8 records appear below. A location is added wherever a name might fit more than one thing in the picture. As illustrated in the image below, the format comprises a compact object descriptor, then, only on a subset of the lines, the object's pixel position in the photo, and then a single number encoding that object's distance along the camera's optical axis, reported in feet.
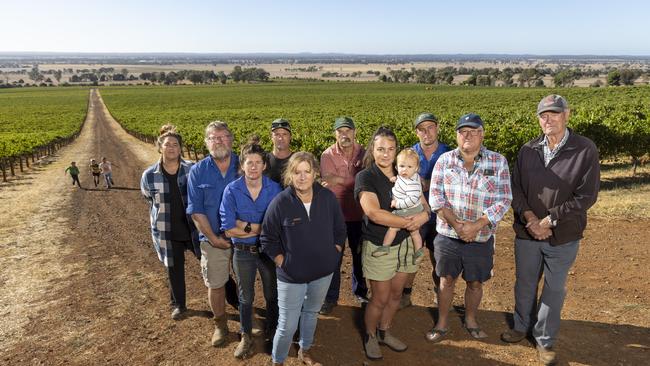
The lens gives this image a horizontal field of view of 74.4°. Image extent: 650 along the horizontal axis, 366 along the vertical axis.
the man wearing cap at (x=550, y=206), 12.74
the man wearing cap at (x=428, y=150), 15.96
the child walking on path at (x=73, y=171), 54.49
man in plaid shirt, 13.50
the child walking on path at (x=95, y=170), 56.39
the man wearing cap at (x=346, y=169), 16.21
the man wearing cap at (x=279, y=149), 16.17
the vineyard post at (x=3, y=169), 62.27
